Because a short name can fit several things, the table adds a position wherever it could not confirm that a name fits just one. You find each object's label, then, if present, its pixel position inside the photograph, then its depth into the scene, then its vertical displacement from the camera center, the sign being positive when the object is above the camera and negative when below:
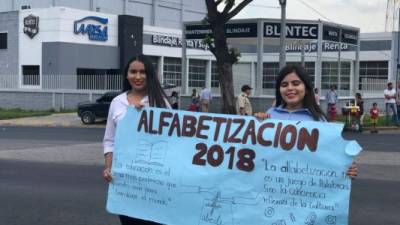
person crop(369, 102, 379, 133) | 23.63 -1.53
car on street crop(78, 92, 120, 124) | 28.61 -1.66
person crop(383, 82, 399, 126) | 26.11 -1.06
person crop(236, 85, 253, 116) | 20.14 -0.92
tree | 19.55 +0.81
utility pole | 23.94 +1.61
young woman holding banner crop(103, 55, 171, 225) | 4.84 -0.19
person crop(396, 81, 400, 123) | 26.26 -1.14
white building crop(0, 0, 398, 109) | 39.19 +0.92
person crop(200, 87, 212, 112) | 29.19 -1.16
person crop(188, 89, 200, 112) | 29.37 -1.29
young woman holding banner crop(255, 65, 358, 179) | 4.34 -0.15
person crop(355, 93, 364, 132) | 23.83 -1.31
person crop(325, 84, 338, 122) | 26.89 -1.06
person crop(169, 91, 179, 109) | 29.53 -1.12
